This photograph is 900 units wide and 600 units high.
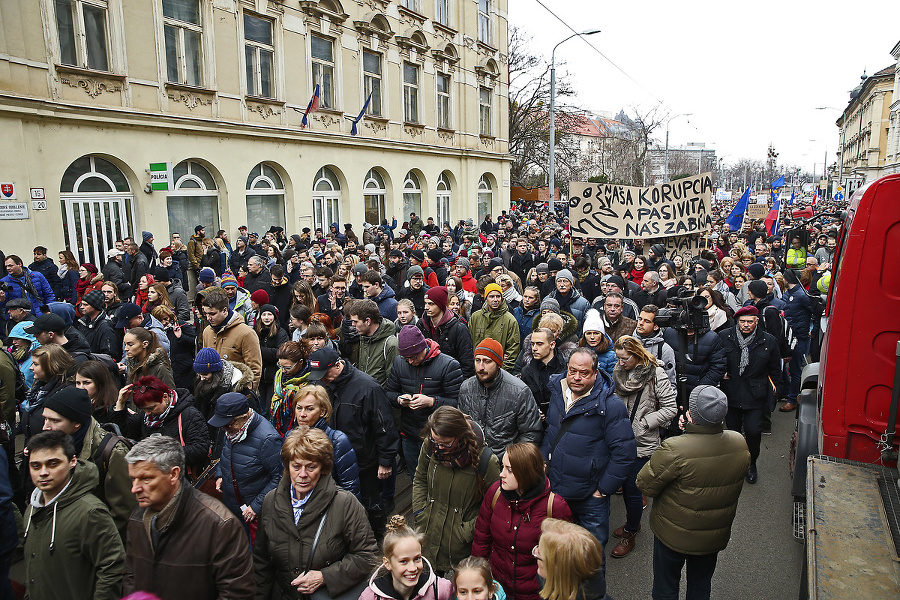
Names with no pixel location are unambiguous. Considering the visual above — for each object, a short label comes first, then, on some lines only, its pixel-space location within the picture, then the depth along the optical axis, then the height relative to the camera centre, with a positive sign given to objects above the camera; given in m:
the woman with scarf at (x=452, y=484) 3.52 -1.62
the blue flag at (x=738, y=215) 15.68 +0.03
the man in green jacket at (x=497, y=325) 6.51 -1.19
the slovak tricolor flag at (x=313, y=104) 18.14 +3.56
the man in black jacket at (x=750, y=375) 5.96 -1.61
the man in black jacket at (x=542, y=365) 5.15 -1.32
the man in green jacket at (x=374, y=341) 5.71 -1.17
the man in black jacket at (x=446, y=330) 6.04 -1.14
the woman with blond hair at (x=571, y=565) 2.62 -1.53
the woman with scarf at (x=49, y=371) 4.76 -1.19
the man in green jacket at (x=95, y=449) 3.50 -1.36
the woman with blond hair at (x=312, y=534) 3.14 -1.68
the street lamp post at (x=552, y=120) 25.14 +4.23
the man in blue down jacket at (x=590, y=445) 4.01 -1.55
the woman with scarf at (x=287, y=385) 4.75 -1.31
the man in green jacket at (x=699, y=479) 3.53 -1.58
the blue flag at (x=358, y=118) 19.78 +3.46
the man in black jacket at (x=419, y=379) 4.79 -1.33
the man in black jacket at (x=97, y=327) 6.56 -1.18
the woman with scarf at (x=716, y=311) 6.41 -1.03
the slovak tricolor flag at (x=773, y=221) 17.46 -0.16
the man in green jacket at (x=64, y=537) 3.07 -1.63
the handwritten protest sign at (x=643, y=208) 12.07 +0.19
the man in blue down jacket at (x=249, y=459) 3.88 -1.56
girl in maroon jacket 3.22 -1.65
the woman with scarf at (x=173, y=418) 4.16 -1.40
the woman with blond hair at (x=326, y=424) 3.83 -1.36
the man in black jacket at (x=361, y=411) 4.48 -1.47
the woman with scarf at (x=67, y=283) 10.48 -1.05
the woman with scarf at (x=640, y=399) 4.79 -1.48
